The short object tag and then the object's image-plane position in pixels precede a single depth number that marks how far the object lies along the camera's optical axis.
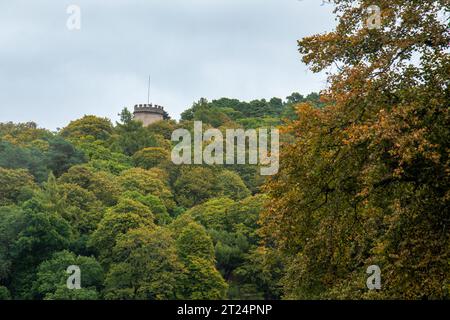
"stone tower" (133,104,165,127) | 142.38
